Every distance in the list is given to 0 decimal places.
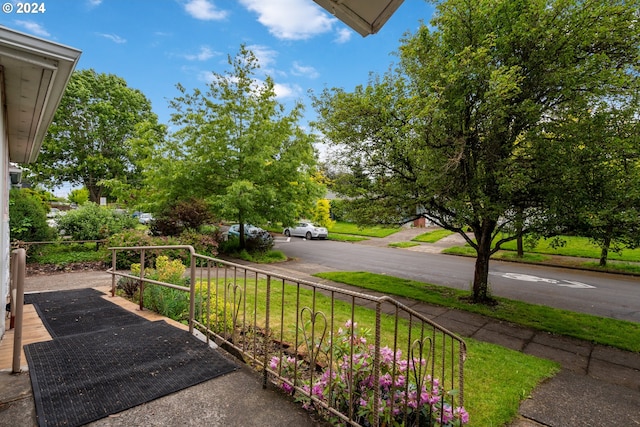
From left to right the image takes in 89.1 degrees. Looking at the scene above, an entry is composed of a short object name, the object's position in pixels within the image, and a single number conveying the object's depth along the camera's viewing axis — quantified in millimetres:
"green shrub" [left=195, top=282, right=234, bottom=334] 4308
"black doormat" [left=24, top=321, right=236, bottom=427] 2213
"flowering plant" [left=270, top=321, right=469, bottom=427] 2041
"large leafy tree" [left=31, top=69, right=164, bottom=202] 21266
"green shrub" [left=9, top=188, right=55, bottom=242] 9570
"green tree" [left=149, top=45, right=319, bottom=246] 12039
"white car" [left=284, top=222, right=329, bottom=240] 23328
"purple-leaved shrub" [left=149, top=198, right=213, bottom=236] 11352
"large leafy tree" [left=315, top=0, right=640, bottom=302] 5395
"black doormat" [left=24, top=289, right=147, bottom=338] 4003
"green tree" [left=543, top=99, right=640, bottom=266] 4996
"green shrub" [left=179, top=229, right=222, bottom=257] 10742
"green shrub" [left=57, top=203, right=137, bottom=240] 10992
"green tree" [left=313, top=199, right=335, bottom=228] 23116
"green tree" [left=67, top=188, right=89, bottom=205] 27766
